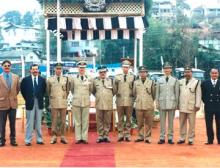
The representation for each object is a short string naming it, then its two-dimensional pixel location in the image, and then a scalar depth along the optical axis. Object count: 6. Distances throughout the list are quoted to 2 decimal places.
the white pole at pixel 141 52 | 13.17
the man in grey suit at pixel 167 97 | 9.96
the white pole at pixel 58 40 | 12.45
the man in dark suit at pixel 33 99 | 9.84
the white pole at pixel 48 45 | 13.16
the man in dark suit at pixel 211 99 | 9.97
